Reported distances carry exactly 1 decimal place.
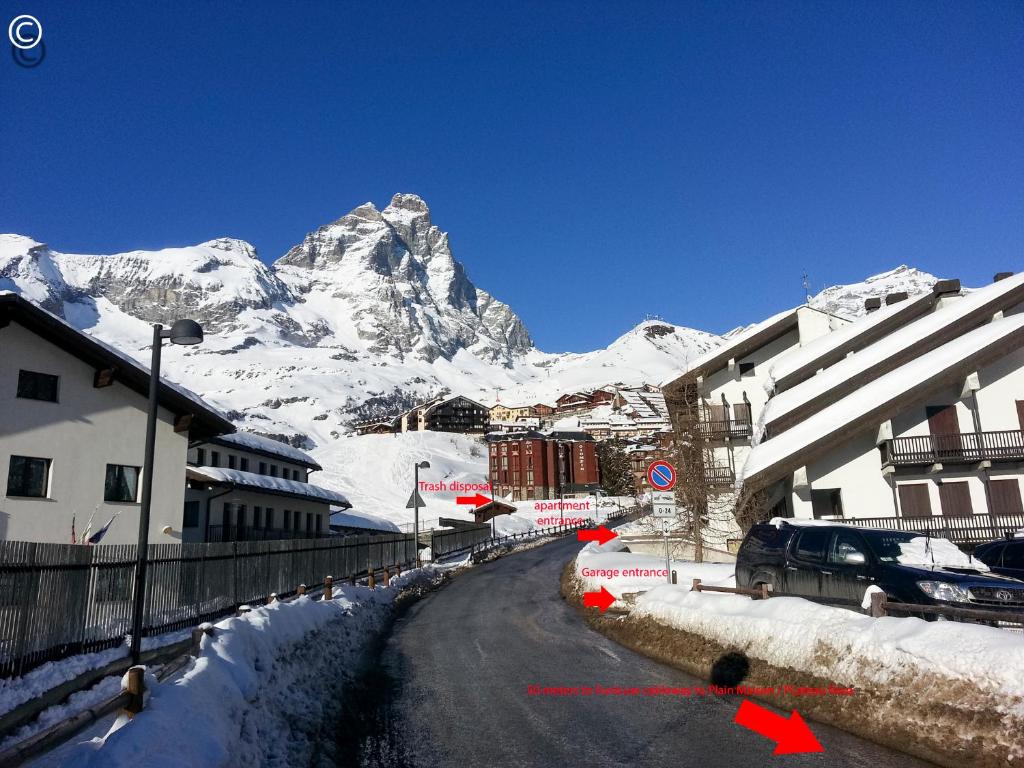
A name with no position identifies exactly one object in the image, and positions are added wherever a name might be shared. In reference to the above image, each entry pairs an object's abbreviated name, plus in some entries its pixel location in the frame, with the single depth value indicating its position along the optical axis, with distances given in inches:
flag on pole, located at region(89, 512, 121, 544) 923.4
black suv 394.3
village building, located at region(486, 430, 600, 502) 4256.9
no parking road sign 671.8
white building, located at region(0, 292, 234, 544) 885.2
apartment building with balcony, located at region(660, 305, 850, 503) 1476.4
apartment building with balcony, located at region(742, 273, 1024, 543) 1064.8
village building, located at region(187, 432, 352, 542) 1461.6
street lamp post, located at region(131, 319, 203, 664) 418.9
